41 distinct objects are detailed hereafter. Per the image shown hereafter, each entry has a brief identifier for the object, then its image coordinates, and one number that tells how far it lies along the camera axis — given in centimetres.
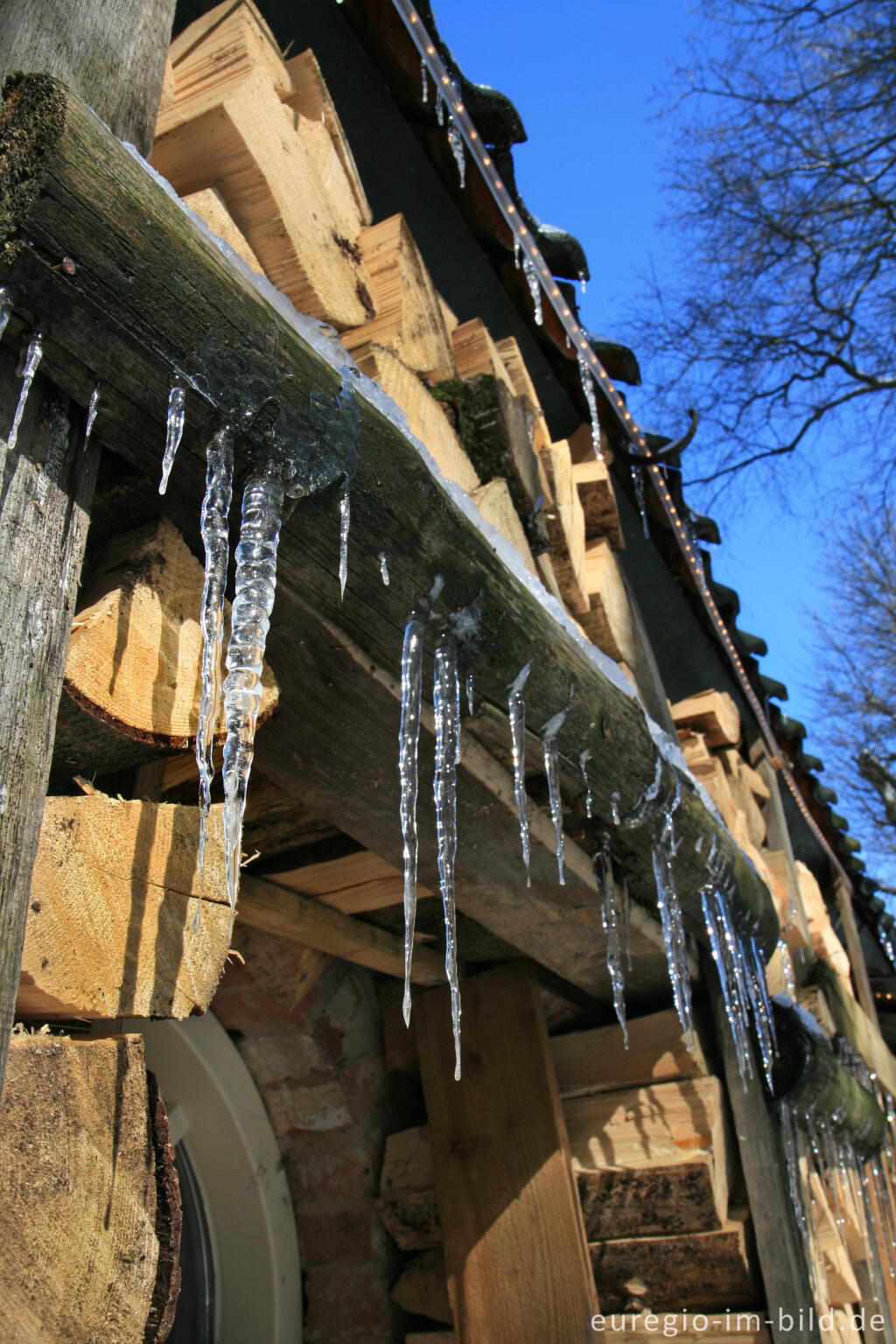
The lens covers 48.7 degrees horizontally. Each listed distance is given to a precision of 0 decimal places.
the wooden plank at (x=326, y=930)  193
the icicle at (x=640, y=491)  350
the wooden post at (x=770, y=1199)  228
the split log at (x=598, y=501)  320
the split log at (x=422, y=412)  177
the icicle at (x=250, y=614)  103
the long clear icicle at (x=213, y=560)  99
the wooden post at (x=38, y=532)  79
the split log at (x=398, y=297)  191
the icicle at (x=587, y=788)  172
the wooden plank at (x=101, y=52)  100
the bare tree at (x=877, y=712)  984
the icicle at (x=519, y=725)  150
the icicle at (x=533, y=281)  278
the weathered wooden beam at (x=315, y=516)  86
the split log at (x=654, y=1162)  238
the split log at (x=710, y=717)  416
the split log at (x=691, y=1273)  234
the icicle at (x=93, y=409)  93
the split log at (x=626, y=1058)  254
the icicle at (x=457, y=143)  241
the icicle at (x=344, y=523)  111
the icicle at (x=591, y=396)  306
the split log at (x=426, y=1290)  232
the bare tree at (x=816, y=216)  514
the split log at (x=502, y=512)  212
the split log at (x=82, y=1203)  82
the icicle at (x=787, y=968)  388
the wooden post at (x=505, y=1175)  220
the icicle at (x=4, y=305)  83
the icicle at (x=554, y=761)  162
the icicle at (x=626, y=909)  217
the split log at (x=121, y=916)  90
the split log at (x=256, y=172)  158
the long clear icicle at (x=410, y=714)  130
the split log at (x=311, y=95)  190
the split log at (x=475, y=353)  232
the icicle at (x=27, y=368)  85
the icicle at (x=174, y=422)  95
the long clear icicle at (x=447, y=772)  136
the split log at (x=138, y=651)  93
